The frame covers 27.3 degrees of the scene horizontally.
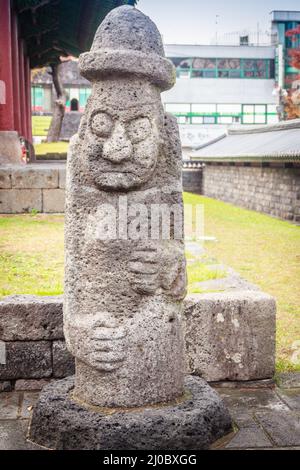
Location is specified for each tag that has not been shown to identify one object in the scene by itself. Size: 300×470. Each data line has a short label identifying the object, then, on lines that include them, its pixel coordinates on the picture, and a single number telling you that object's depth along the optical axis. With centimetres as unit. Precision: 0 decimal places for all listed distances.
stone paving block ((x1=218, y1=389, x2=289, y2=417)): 385
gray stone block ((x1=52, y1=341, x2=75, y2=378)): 414
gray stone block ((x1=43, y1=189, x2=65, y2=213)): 1002
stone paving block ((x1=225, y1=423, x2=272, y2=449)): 325
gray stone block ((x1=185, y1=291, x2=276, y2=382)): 417
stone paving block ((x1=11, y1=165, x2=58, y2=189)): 990
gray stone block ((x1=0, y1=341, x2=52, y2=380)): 412
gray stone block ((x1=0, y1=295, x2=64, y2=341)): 406
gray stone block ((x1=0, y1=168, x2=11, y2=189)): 984
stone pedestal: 298
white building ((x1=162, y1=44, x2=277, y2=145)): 3856
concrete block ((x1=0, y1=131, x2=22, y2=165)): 1199
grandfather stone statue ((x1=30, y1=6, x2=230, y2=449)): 307
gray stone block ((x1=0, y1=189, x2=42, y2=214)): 992
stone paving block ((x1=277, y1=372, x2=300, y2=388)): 424
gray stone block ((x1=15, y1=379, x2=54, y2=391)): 417
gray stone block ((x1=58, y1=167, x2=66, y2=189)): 994
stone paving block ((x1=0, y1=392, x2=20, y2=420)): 371
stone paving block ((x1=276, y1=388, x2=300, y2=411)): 388
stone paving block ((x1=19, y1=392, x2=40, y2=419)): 372
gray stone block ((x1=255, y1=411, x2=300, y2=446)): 332
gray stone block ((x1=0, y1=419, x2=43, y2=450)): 321
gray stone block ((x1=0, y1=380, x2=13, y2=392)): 415
